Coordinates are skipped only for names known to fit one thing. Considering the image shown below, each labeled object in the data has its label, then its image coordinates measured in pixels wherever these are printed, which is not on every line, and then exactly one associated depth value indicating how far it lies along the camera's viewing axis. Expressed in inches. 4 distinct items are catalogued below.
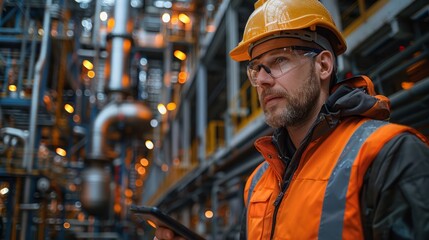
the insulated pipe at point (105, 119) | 430.6
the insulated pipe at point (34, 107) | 157.8
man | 47.8
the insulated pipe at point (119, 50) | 432.8
